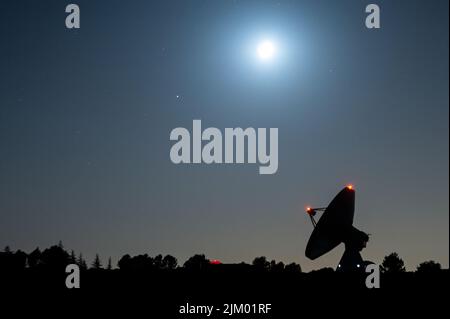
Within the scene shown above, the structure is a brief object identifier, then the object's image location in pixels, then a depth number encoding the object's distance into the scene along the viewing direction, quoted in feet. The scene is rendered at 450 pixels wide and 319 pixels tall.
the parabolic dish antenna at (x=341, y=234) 136.77
